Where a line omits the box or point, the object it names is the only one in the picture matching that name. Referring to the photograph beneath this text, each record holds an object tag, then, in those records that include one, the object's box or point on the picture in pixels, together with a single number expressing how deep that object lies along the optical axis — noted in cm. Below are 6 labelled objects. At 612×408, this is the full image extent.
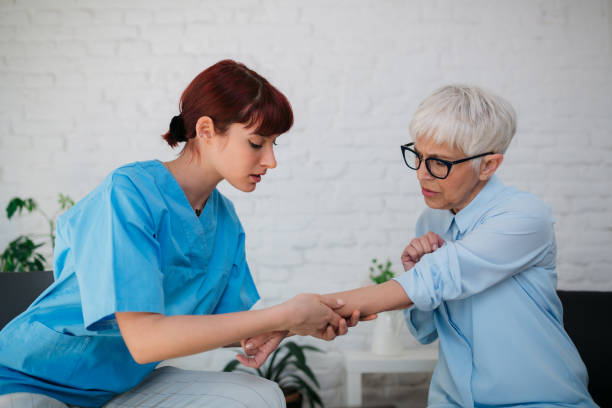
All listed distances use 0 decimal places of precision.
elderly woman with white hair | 125
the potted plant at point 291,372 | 237
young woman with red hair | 107
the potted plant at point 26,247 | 246
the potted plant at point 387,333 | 231
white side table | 223
